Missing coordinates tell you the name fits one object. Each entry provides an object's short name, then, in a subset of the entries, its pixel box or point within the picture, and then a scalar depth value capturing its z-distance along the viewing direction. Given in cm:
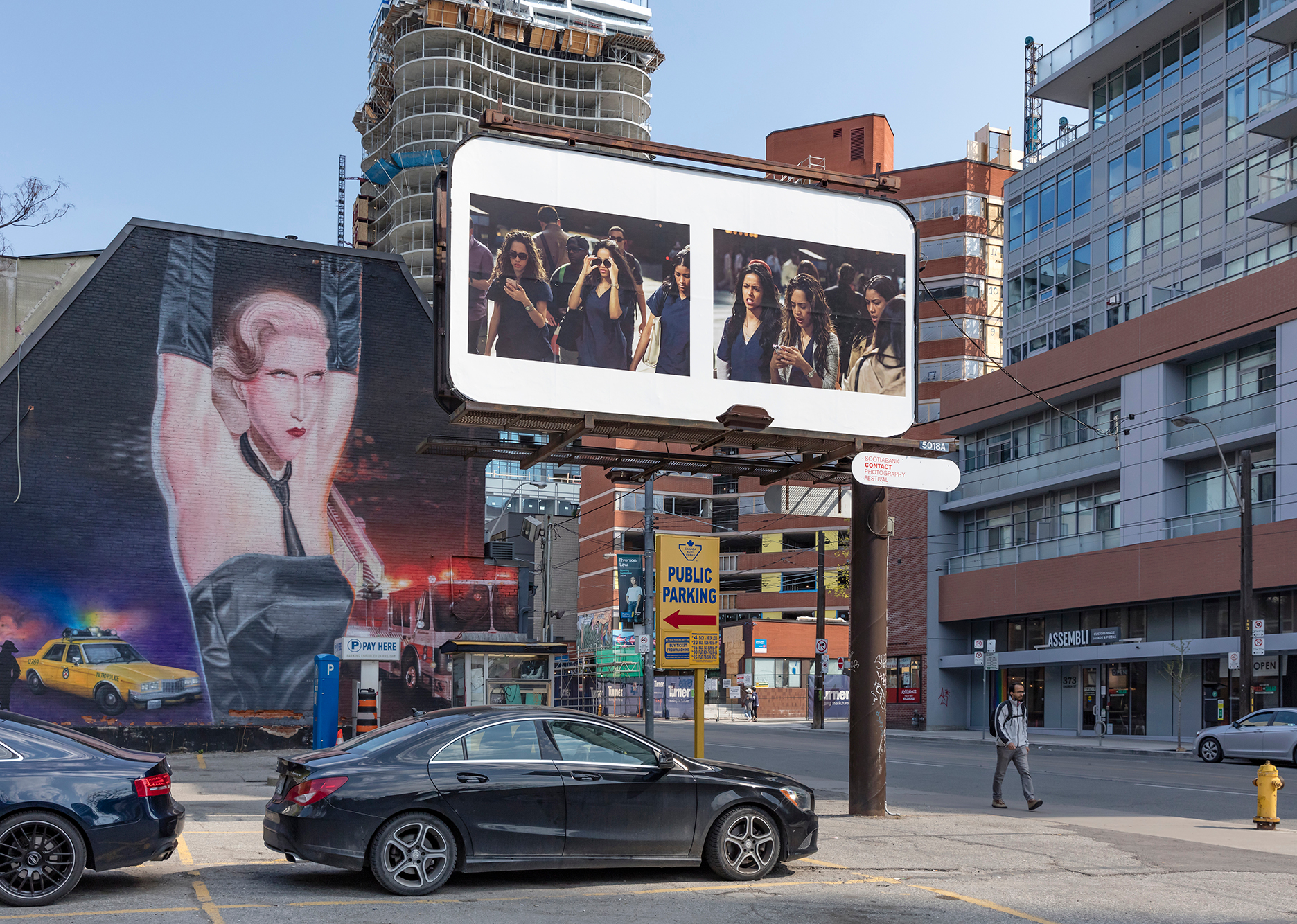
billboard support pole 1538
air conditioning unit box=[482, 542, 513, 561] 3362
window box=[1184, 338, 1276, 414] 3806
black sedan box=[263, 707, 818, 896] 938
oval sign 1467
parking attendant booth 2816
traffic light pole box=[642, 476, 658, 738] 3170
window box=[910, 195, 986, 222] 8200
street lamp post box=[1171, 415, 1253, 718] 3269
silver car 2864
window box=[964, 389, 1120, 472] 4538
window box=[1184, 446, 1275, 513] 3778
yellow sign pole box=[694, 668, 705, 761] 1802
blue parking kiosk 2184
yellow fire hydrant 1561
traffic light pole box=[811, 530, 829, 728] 4831
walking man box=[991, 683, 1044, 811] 1753
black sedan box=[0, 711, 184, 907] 877
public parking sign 1834
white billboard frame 1377
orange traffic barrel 1911
